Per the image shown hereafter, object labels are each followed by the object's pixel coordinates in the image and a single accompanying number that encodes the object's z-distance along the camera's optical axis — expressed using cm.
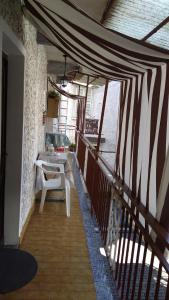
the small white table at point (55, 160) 372
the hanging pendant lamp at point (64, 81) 511
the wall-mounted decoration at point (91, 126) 876
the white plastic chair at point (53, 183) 332
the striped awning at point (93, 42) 115
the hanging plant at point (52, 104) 637
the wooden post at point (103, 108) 294
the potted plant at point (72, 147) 712
